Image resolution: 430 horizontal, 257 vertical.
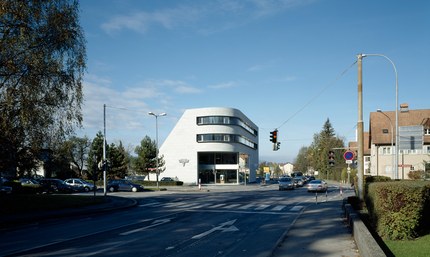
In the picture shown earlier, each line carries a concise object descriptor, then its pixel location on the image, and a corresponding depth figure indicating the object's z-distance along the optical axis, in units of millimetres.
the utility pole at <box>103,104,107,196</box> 32500
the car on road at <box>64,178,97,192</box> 47812
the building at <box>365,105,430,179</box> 60094
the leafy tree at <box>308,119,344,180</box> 99938
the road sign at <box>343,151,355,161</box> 23742
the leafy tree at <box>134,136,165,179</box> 68000
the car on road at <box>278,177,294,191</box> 50219
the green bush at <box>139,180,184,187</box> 62938
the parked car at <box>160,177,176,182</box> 68394
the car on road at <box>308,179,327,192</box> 42828
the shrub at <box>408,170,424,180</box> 48169
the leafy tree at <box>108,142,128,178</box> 67188
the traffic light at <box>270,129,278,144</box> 30391
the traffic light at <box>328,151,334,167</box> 28423
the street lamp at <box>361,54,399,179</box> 27284
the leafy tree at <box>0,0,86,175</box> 19391
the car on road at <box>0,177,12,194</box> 36131
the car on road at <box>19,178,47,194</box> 39975
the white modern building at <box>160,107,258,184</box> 70562
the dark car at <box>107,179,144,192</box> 47716
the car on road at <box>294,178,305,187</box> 61888
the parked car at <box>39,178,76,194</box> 43688
